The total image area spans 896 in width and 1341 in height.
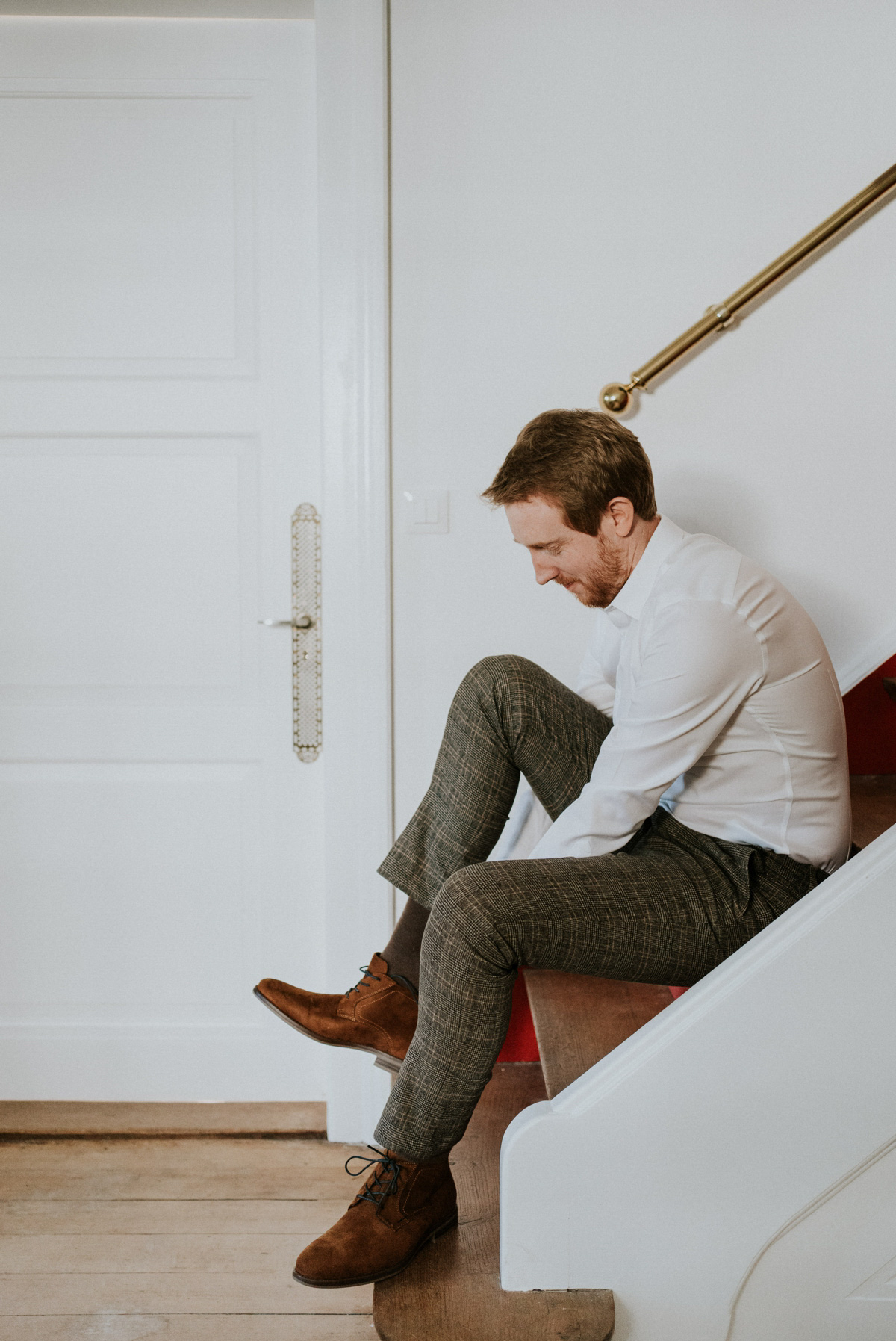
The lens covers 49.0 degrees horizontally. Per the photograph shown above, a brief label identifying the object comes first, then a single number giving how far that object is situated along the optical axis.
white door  1.85
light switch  1.77
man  1.06
